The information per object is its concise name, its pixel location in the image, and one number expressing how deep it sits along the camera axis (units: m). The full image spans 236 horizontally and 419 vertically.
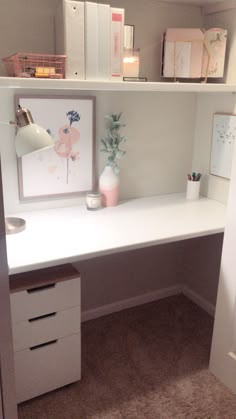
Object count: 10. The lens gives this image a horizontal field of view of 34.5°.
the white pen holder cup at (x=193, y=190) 2.31
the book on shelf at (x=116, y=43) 1.66
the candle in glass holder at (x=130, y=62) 1.83
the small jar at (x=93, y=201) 2.06
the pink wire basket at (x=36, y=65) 1.55
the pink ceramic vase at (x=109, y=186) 2.09
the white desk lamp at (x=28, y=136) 1.50
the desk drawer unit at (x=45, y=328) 1.61
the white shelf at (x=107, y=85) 1.46
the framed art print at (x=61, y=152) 1.93
